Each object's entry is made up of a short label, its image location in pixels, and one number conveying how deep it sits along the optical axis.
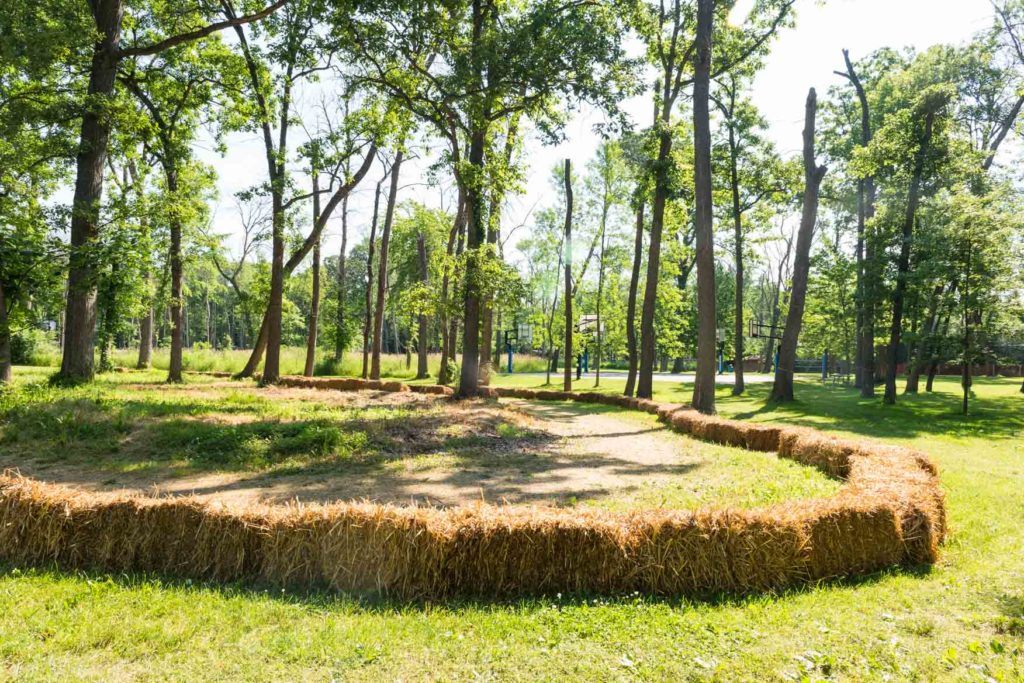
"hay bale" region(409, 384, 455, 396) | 20.64
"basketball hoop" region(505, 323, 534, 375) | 67.28
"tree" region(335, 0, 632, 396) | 13.37
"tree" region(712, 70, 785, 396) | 24.30
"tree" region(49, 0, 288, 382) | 14.37
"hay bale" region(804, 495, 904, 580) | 4.81
